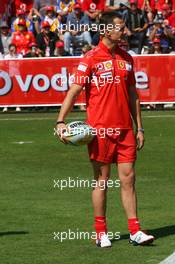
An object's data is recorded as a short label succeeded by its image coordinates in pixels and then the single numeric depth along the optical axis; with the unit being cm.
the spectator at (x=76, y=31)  2722
